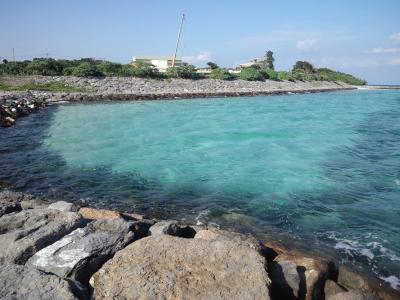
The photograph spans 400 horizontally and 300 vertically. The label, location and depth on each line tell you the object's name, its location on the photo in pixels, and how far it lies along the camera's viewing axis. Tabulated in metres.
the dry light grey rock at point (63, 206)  6.74
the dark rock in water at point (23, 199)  7.58
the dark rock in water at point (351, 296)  4.39
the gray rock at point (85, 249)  4.31
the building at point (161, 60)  91.94
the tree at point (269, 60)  91.97
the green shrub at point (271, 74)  65.38
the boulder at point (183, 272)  3.77
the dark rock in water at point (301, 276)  4.52
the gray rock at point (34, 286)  3.46
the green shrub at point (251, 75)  60.44
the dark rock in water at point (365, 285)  5.21
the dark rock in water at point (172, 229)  5.72
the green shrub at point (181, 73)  53.12
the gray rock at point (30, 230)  4.57
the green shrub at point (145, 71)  49.07
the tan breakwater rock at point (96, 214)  6.64
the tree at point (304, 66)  90.44
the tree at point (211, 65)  80.61
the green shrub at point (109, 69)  47.28
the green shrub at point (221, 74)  57.39
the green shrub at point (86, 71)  43.34
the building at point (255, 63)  91.61
